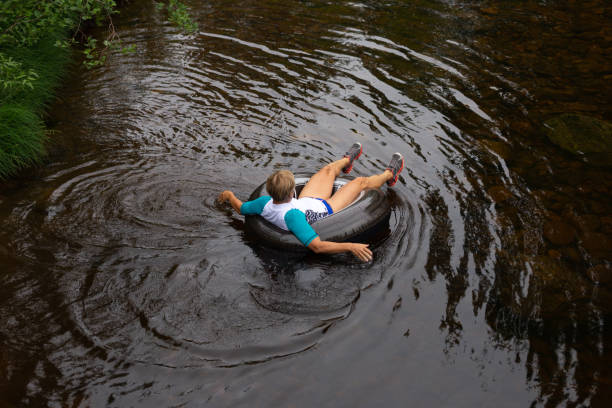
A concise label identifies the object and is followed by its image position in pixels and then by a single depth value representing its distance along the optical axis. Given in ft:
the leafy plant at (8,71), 23.01
